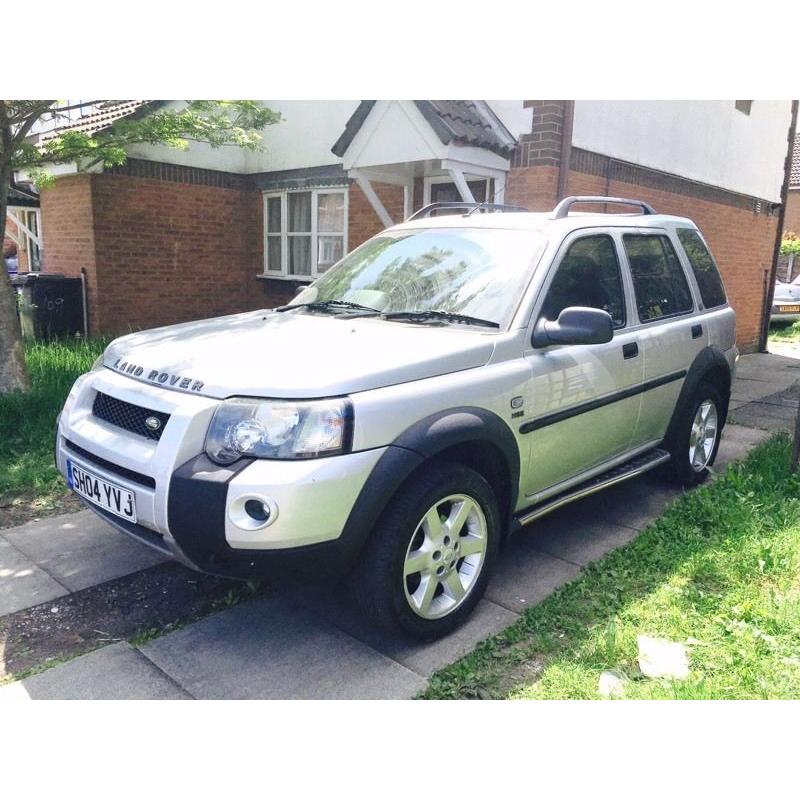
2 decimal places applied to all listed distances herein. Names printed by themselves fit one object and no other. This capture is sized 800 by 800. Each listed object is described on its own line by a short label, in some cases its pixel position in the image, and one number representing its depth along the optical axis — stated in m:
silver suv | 2.75
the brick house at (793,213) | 29.64
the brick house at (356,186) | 8.05
